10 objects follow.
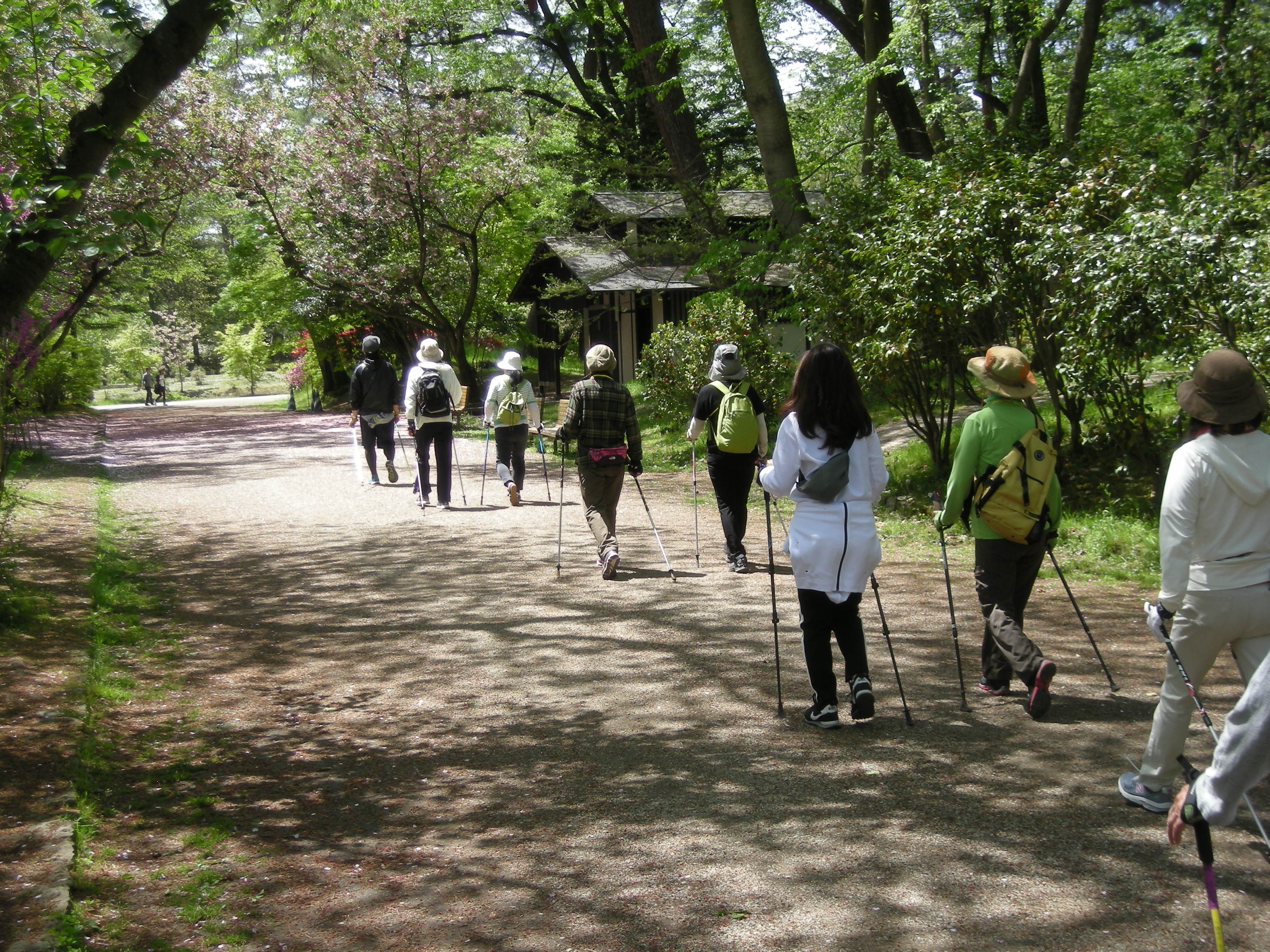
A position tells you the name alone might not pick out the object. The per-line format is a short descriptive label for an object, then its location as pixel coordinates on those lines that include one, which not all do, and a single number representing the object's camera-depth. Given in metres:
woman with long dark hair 5.18
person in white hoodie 3.73
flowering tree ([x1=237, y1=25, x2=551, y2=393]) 23.94
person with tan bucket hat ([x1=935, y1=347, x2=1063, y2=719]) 5.38
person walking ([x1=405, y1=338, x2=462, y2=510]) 12.85
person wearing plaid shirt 9.05
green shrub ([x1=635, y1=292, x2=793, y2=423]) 15.50
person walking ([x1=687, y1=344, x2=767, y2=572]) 8.81
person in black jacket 14.24
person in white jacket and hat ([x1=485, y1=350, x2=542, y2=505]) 12.60
